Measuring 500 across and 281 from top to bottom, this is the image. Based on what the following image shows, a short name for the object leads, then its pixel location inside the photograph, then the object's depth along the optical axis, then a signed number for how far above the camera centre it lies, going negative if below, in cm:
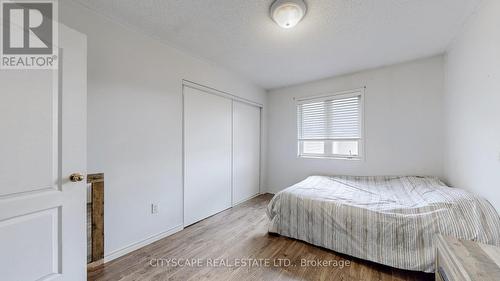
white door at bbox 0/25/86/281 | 104 -17
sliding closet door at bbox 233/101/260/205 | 352 -22
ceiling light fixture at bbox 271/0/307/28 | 159 +112
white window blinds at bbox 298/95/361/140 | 328 +38
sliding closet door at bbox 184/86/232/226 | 263 -23
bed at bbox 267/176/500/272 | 159 -74
